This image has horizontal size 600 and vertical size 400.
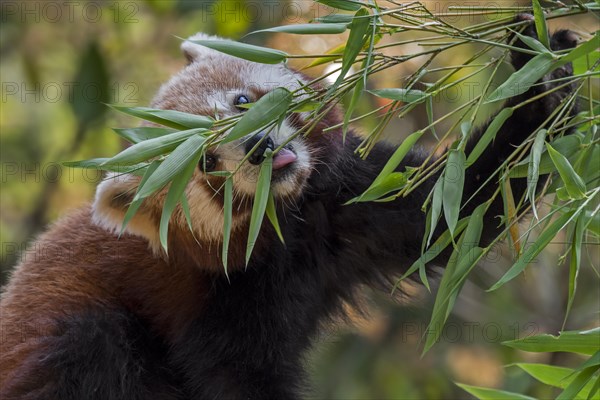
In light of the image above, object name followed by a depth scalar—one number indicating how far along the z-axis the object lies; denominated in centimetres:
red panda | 743
